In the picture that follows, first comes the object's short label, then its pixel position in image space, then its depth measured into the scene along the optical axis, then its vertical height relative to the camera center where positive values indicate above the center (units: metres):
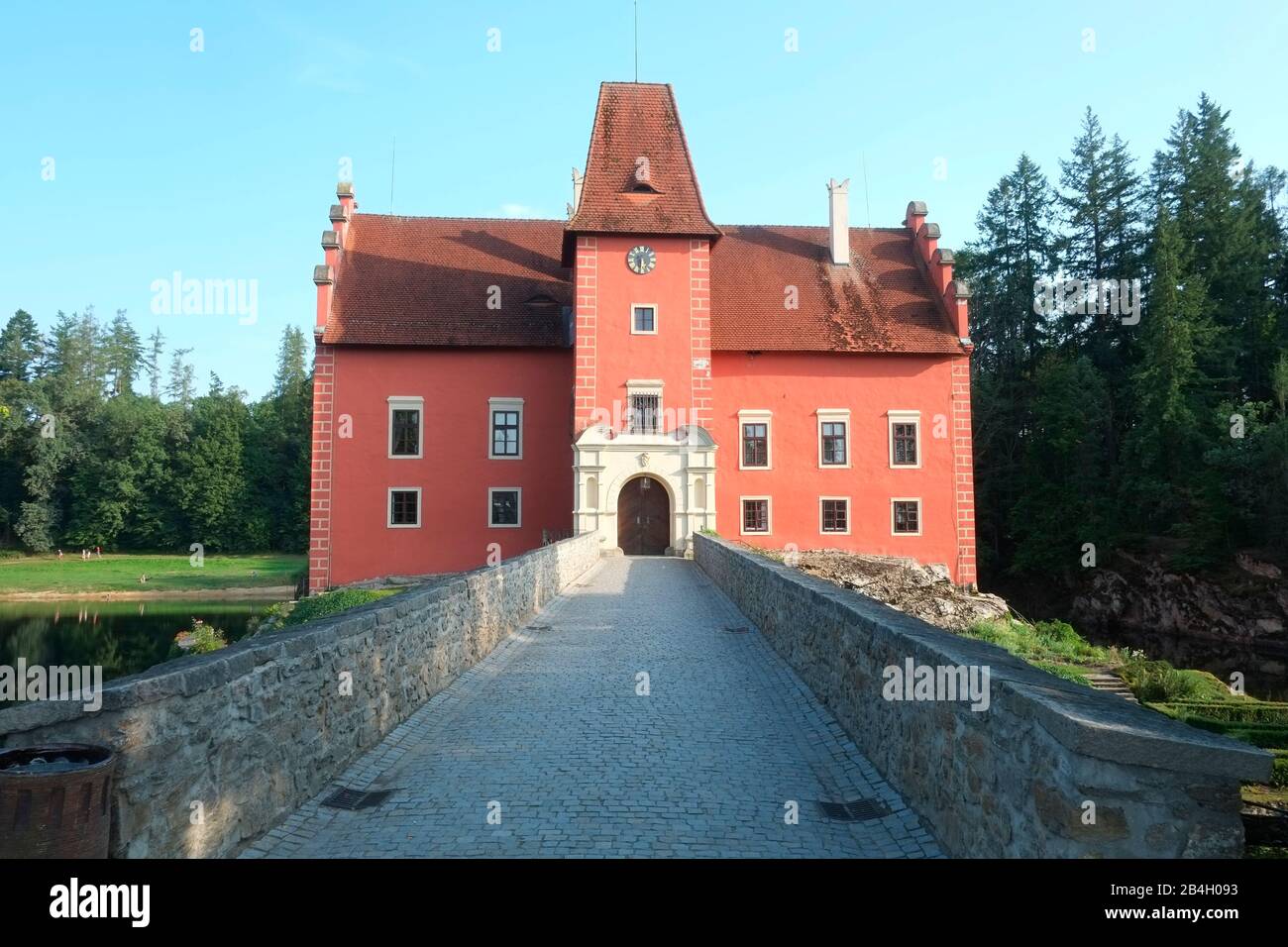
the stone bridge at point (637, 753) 3.48 -1.63
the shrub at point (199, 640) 21.85 -3.50
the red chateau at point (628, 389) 28.02 +3.67
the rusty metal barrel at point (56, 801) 3.24 -1.10
